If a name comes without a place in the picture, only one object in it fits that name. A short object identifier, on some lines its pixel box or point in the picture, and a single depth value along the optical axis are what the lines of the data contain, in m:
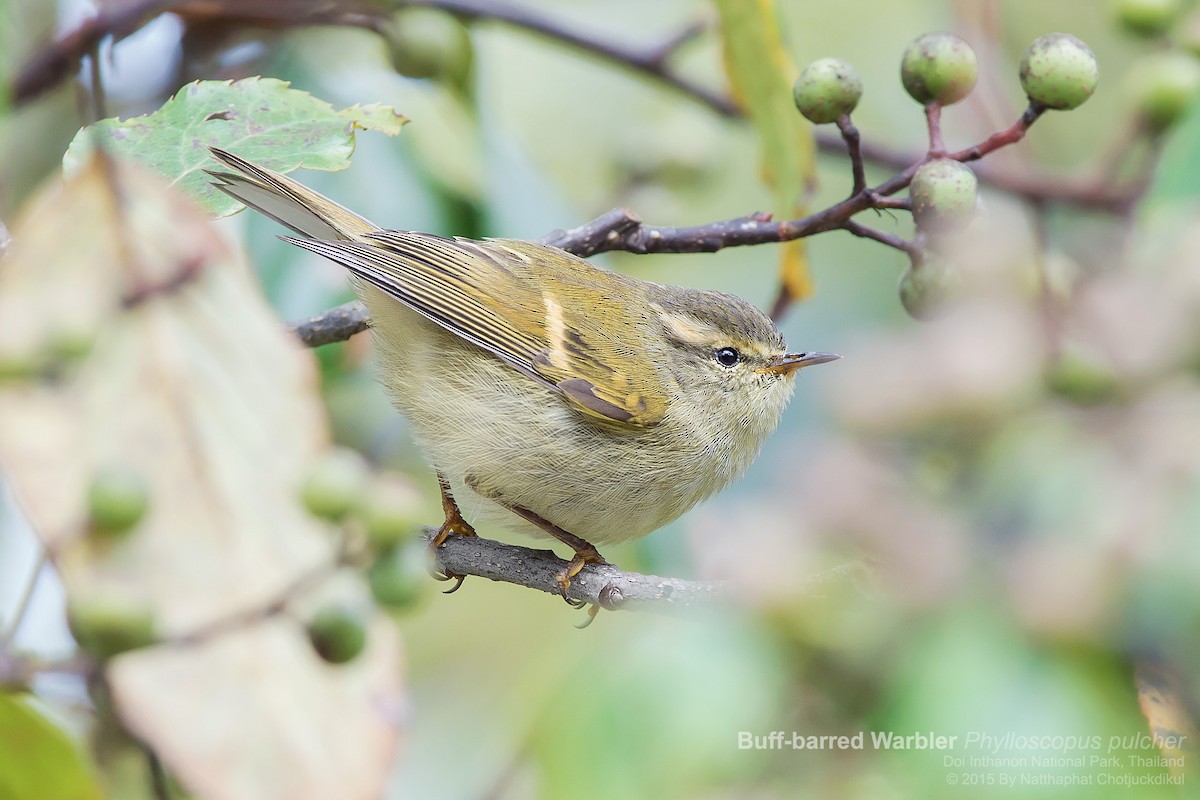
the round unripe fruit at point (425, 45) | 5.78
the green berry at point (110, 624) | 2.28
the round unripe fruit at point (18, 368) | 2.38
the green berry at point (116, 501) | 2.34
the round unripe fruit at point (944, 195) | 3.89
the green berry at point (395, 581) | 2.74
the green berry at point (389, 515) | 2.70
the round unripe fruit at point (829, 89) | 4.33
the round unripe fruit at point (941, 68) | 4.22
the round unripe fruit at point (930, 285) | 4.18
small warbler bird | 5.57
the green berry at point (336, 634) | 2.57
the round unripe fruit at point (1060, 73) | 4.08
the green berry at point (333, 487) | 2.53
